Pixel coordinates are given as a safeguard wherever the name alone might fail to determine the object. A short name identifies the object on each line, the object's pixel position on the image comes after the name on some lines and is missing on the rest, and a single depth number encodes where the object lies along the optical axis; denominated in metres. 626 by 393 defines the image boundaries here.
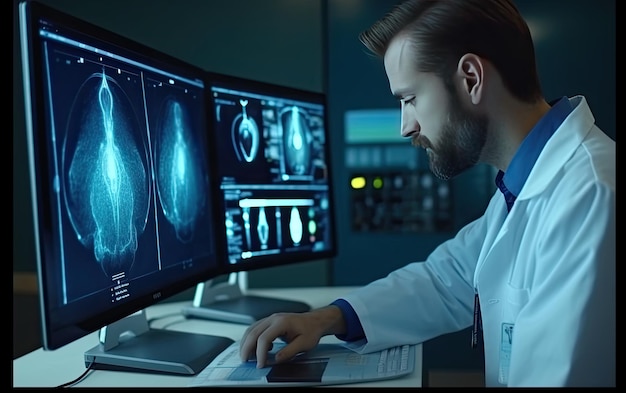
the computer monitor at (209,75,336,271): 1.43
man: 0.84
